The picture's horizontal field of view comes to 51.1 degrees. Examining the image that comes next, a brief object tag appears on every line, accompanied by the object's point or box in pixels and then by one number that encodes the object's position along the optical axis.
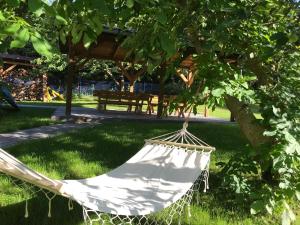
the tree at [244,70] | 2.09
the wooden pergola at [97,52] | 7.88
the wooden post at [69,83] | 8.10
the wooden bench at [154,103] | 9.79
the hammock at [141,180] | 1.89
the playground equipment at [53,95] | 15.85
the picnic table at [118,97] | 9.37
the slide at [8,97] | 8.29
